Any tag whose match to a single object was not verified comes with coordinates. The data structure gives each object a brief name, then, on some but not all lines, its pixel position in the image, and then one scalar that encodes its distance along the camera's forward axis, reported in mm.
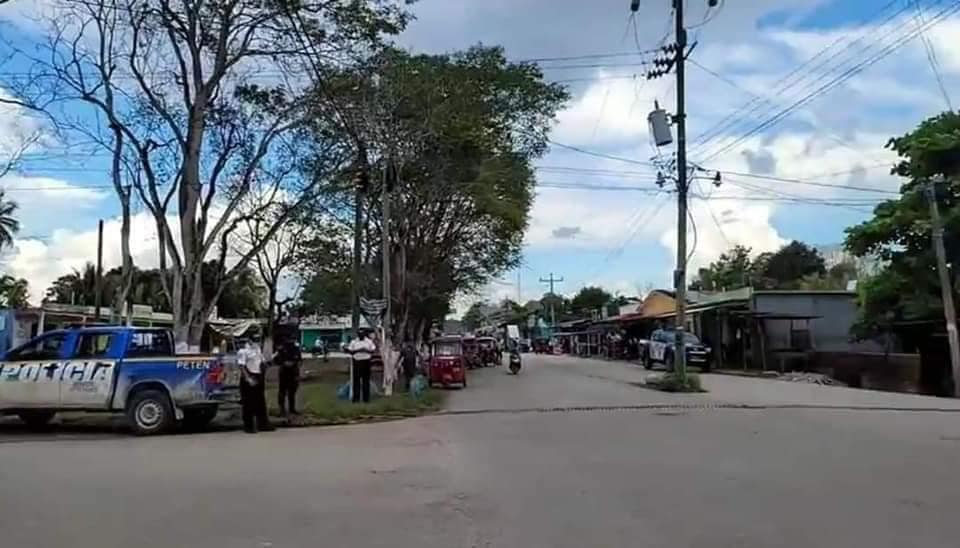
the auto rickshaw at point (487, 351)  62494
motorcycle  45628
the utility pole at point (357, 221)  28094
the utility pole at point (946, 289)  31000
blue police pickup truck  17938
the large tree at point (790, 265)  84938
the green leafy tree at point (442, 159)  28547
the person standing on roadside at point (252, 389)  17922
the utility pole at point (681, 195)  29891
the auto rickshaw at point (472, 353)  56072
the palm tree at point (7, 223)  48906
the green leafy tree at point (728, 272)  88312
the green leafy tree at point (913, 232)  36062
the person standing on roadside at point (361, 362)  22781
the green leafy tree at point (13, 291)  58188
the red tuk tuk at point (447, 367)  33312
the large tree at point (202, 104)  22391
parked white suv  42406
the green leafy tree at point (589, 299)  135375
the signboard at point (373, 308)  25953
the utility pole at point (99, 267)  42562
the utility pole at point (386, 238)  27078
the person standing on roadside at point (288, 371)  19828
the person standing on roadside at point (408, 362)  30531
